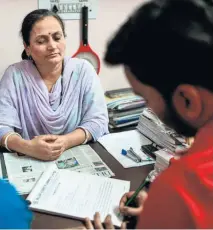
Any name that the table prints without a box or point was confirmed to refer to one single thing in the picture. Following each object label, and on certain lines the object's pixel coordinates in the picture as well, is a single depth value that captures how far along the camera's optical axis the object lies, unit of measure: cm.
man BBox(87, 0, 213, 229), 60
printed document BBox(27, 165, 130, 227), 108
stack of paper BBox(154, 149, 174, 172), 128
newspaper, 124
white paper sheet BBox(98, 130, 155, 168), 142
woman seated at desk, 164
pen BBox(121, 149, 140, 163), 142
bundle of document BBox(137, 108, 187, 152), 145
